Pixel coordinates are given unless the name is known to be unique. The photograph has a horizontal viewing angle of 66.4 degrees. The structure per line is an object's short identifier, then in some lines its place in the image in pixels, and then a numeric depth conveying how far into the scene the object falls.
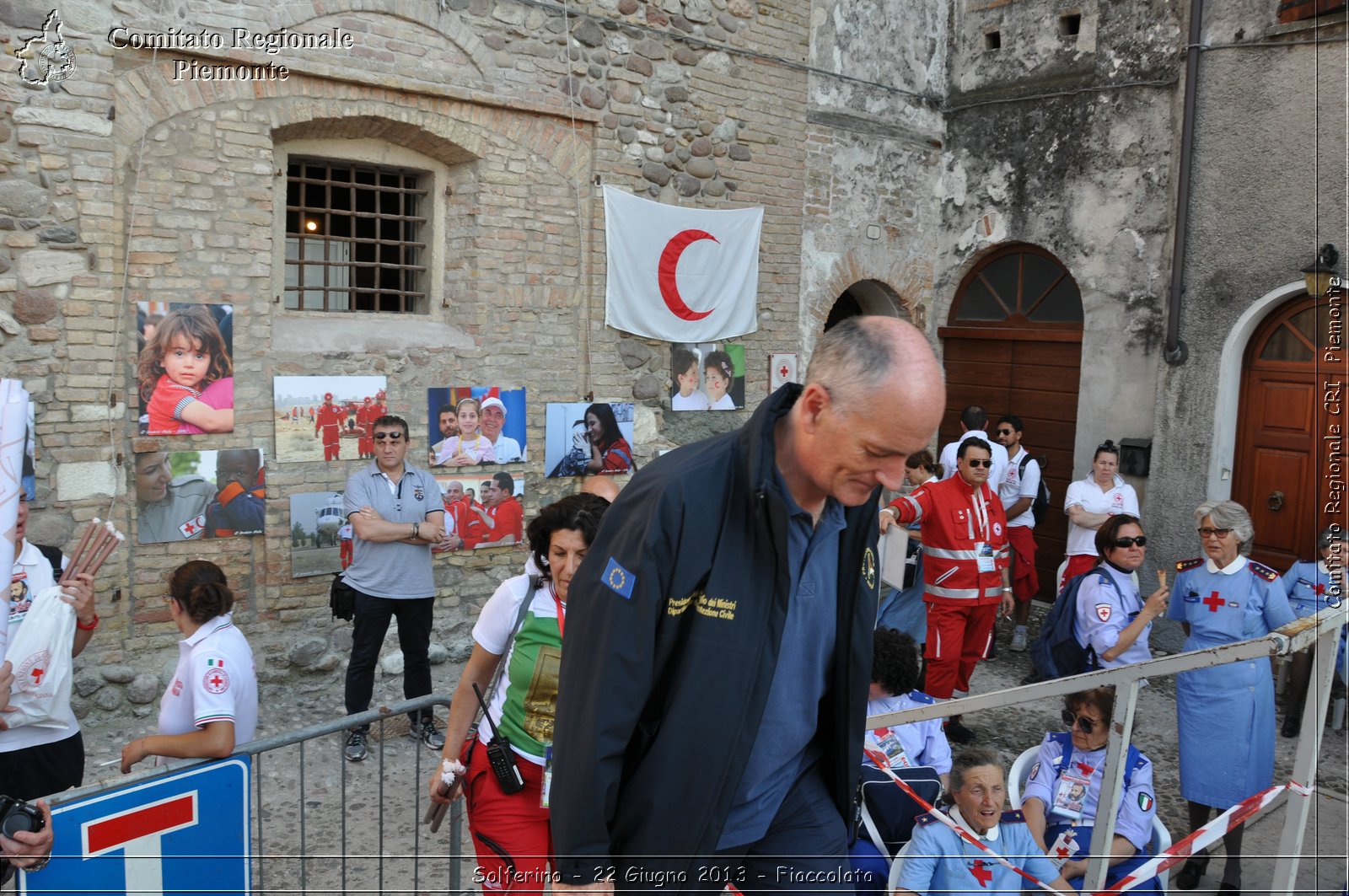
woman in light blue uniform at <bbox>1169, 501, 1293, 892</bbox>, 4.65
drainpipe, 8.42
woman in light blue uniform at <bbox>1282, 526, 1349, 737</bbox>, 5.90
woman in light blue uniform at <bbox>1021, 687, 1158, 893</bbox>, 3.96
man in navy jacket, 2.03
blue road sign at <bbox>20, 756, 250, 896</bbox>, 2.80
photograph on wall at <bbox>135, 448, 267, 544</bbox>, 6.23
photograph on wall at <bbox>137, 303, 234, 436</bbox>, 6.18
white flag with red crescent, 8.25
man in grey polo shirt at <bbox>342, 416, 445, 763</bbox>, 5.88
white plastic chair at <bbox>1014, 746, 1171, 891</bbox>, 4.01
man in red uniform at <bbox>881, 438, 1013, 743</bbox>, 6.33
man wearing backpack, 8.27
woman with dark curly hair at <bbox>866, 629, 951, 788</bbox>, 4.27
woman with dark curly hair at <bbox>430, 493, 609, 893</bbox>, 3.08
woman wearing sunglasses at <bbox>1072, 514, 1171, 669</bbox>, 5.31
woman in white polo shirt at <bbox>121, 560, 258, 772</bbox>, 3.51
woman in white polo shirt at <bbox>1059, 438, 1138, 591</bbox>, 7.77
